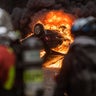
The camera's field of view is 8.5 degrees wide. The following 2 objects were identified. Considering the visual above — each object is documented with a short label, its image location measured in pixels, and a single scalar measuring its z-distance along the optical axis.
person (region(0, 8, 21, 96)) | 7.61
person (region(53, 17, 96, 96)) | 8.36
